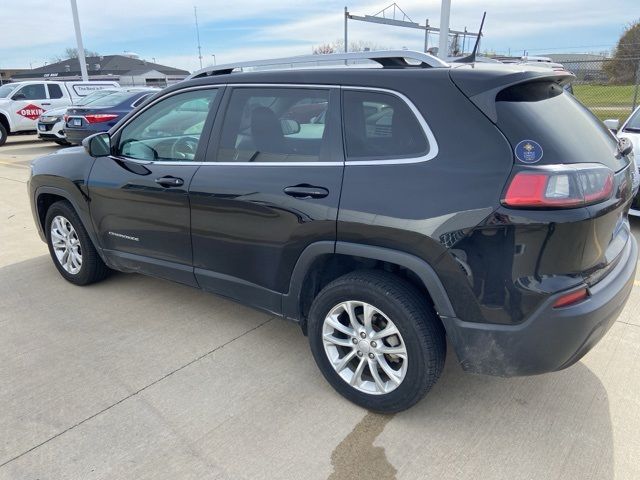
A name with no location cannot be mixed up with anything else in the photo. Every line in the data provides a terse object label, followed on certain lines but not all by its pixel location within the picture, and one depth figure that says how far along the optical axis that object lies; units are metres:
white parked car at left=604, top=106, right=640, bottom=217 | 5.56
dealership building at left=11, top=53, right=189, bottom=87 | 53.38
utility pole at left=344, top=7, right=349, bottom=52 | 22.25
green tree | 25.21
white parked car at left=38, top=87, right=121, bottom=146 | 13.48
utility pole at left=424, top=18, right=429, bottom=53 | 24.19
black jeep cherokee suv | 2.15
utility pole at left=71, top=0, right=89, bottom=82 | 21.33
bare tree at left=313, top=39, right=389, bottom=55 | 39.54
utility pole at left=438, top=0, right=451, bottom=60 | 11.07
